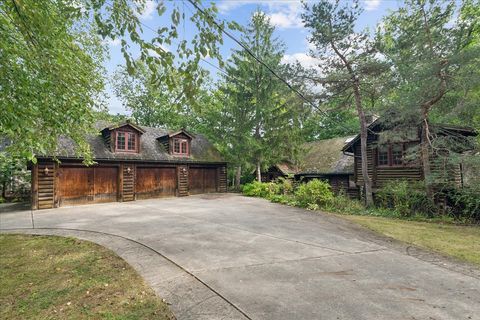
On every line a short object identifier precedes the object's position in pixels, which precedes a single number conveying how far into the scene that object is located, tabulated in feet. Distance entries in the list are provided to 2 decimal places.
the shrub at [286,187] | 55.36
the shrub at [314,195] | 42.57
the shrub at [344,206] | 41.09
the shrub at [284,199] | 45.51
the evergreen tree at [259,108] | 64.95
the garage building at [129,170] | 45.24
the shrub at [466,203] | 35.65
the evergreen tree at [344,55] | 44.73
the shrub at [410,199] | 39.42
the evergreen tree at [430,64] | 35.78
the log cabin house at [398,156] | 40.88
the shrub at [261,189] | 56.24
